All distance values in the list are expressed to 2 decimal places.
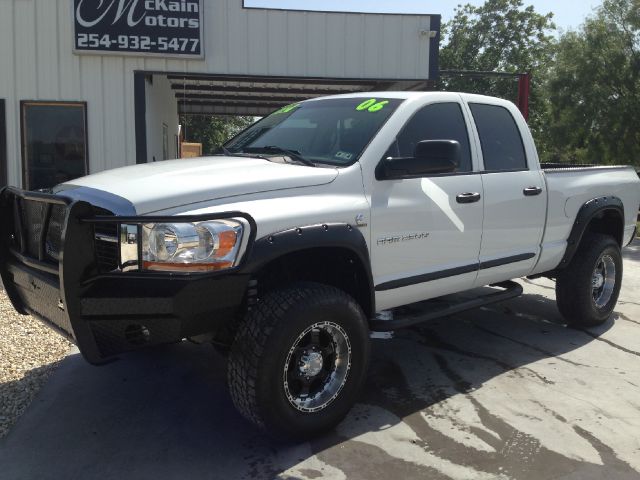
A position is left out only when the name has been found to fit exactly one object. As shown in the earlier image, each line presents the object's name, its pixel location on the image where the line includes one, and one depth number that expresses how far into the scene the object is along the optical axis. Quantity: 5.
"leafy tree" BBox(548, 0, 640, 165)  18.55
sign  9.62
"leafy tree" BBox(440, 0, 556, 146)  39.34
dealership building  9.65
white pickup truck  2.95
